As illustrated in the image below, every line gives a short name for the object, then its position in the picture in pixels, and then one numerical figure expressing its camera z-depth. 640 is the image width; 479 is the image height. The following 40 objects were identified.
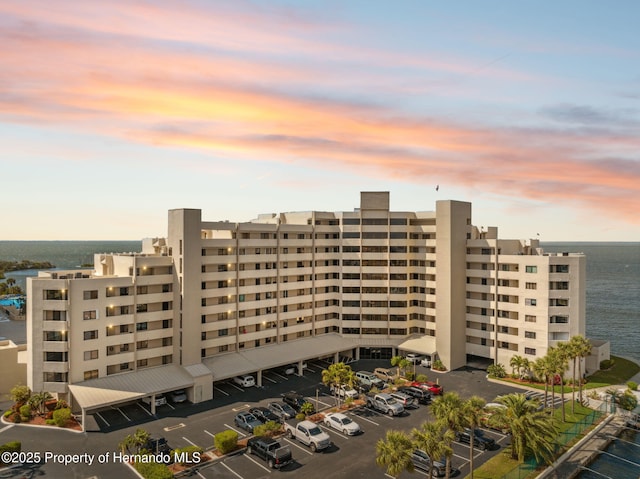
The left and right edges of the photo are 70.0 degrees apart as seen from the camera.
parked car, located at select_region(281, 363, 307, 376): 78.69
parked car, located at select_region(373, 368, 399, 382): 76.52
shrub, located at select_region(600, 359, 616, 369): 81.12
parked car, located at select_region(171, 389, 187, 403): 65.00
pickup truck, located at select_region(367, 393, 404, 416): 61.66
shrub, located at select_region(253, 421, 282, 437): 51.78
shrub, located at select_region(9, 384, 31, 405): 60.44
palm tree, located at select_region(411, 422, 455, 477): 38.78
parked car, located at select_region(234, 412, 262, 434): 56.17
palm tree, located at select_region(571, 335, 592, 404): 62.29
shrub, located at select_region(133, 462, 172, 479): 43.53
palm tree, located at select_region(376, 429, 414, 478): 38.19
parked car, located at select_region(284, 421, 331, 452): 51.12
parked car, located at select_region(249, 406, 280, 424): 58.53
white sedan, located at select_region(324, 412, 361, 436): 55.47
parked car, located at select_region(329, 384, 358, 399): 66.88
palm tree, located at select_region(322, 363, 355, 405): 63.22
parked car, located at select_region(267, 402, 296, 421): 59.44
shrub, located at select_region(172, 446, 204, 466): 47.94
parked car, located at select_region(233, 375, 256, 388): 72.00
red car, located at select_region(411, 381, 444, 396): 70.25
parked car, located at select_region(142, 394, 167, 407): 63.55
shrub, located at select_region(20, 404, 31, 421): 57.86
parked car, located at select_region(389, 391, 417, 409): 64.69
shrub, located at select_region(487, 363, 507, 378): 76.75
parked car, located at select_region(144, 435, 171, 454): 49.36
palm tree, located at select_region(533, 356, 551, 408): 58.31
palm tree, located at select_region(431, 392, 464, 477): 40.41
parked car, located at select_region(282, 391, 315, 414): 63.25
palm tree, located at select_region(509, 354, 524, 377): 71.31
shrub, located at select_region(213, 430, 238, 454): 50.13
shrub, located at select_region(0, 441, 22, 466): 47.96
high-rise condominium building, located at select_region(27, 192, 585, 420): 62.03
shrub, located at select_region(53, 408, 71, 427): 56.12
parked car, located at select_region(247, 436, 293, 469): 47.66
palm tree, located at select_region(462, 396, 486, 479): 40.59
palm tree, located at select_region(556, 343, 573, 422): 58.97
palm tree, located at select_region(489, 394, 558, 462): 43.88
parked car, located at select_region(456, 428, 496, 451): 51.94
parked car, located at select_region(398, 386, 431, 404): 65.89
